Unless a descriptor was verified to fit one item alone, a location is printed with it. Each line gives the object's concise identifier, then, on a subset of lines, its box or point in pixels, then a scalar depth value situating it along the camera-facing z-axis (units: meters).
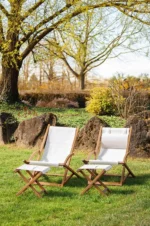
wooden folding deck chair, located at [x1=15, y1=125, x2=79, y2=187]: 7.84
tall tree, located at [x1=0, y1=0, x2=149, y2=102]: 18.41
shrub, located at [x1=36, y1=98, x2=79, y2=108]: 20.41
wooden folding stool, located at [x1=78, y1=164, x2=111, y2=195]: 6.55
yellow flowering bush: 15.64
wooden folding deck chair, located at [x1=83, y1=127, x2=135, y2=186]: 7.86
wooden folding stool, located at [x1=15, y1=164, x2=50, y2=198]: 6.52
